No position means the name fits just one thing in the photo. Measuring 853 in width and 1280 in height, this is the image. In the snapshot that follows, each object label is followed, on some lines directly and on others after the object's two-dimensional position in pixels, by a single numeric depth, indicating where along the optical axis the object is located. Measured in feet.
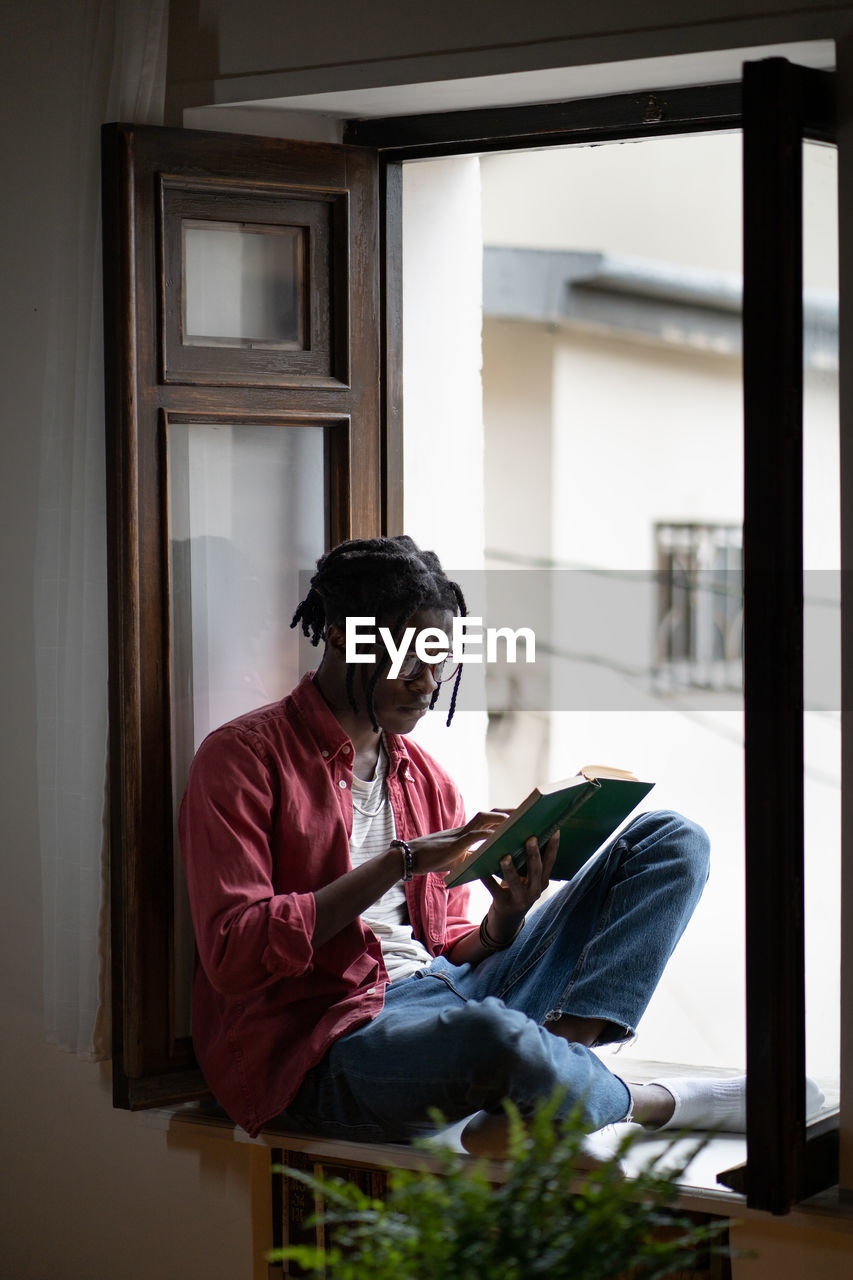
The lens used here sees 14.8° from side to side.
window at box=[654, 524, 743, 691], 41.62
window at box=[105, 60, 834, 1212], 12.94
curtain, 14.04
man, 13.28
